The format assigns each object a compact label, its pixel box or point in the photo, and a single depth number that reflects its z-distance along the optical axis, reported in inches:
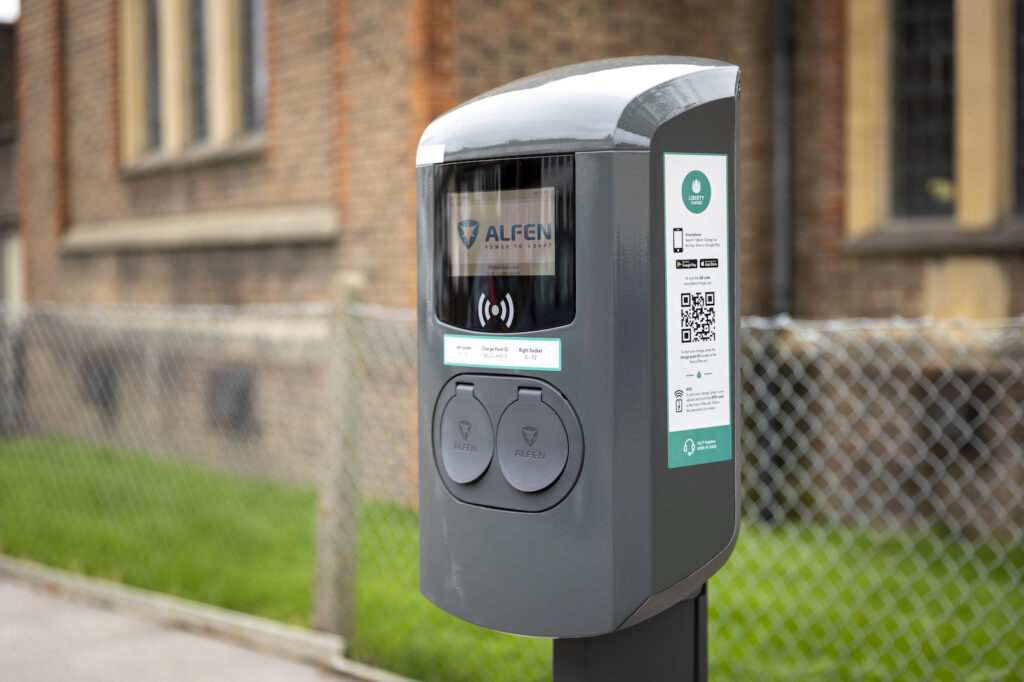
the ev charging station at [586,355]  84.4
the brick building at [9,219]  590.2
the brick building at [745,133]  274.1
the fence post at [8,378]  448.3
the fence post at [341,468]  174.1
